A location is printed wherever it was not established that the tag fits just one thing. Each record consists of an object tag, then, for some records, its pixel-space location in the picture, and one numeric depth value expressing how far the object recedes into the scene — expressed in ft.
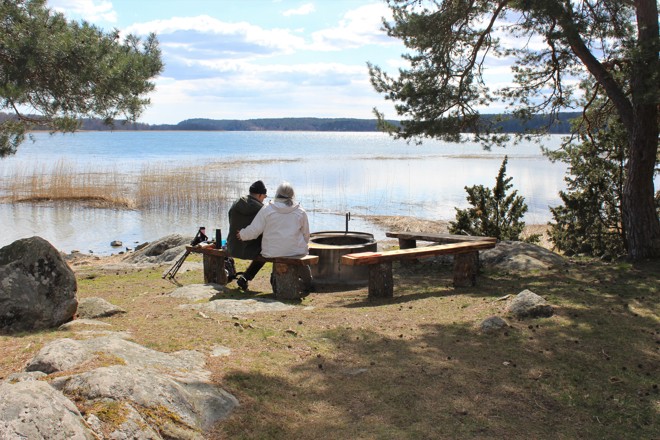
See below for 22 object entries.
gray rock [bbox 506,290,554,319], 23.10
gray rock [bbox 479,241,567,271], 33.78
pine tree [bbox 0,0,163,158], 21.75
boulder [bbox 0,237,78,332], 20.53
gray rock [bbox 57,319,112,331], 20.52
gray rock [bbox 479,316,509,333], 21.82
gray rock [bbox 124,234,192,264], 45.63
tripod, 34.27
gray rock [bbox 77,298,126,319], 23.30
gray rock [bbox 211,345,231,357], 18.25
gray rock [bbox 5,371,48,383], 12.91
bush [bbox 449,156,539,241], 42.04
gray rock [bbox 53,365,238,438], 12.08
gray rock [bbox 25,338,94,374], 14.40
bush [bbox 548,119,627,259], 38.63
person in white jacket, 28.17
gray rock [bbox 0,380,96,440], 9.53
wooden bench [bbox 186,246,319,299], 27.66
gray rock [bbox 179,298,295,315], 24.57
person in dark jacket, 29.53
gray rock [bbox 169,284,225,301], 27.68
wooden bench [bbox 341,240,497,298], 27.94
